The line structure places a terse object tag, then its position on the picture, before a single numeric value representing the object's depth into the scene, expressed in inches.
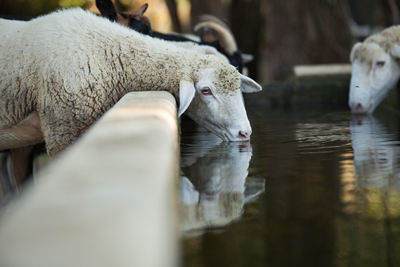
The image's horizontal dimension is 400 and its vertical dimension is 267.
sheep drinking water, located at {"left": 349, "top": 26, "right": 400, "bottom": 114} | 284.5
